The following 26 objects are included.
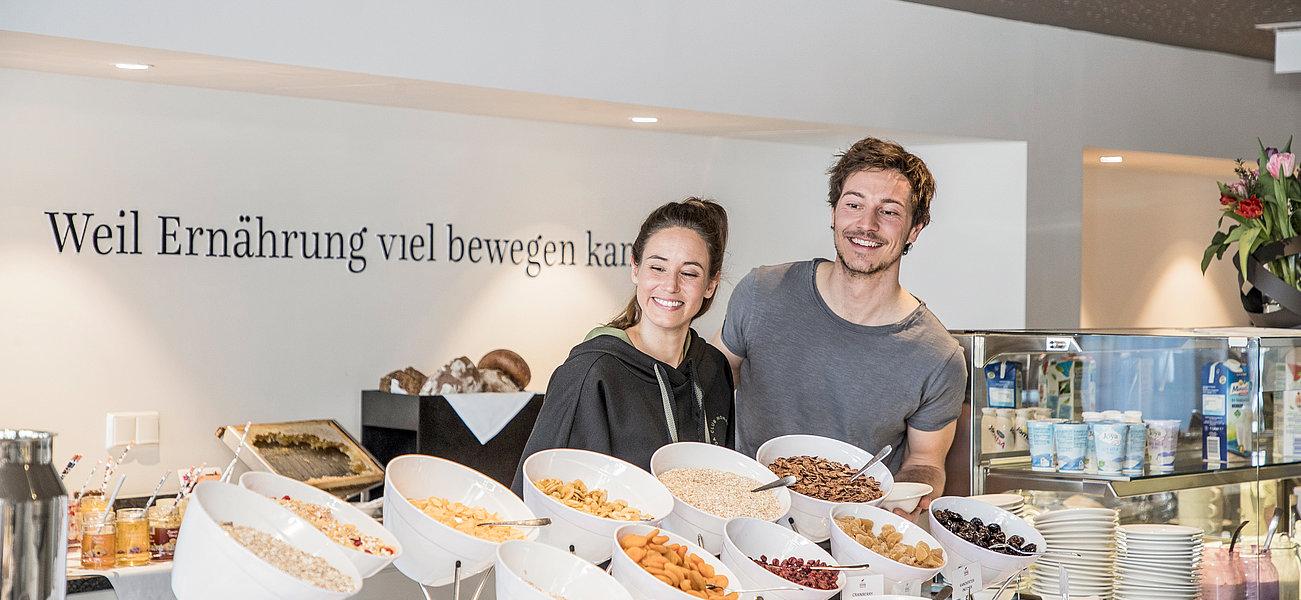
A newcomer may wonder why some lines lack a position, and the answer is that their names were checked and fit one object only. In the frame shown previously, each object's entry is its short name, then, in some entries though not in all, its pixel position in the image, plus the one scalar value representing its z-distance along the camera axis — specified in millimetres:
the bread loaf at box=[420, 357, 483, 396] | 3832
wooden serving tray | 3543
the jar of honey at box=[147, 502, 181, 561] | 3088
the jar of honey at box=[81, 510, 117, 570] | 2957
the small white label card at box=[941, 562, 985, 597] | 2062
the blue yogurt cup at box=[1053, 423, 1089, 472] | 2691
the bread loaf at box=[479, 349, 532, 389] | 4078
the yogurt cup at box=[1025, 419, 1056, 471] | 2730
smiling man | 2707
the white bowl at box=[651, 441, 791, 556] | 1914
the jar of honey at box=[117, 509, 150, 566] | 3020
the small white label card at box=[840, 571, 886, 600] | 1838
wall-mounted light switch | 3520
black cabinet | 3779
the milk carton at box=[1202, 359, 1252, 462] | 2717
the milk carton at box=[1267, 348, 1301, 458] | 2799
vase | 3666
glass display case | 2682
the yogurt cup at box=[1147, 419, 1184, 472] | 2693
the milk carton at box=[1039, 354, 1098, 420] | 2771
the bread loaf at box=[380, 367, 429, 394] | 3863
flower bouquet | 3664
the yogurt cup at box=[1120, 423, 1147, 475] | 2666
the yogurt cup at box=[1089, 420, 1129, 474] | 2654
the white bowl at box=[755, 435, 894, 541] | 2262
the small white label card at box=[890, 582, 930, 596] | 1954
